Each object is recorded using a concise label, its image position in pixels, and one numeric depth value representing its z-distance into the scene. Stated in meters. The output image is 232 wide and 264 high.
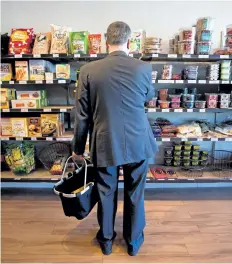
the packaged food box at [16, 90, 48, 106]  2.73
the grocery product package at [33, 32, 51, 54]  2.63
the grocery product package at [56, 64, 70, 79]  2.63
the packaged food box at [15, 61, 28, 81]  2.64
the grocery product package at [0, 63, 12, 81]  2.69
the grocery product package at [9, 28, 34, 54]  2.62
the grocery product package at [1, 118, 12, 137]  2.84
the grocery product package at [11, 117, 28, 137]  2.79
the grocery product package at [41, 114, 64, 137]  2.77
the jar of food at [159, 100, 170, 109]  2.71
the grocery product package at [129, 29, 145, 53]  2.54
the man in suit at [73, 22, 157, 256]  1.56
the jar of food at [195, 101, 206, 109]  2.70
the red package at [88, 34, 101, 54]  2.57
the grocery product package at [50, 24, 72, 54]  2.61
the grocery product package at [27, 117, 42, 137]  2.82
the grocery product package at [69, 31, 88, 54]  2.55
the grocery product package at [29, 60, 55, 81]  2.64
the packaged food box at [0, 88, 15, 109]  2.71
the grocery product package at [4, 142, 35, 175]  2.83
